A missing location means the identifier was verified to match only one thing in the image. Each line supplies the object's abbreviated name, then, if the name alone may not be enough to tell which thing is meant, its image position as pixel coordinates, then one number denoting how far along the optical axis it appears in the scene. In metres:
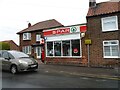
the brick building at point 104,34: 8.83
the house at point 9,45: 22.18
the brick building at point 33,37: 16.79
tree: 21.80
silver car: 6.45
